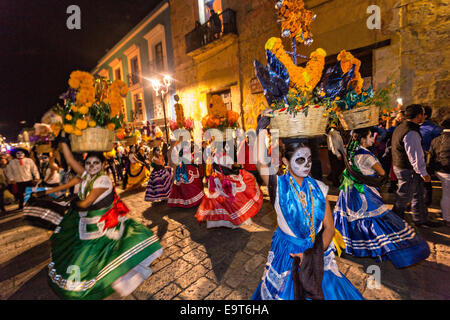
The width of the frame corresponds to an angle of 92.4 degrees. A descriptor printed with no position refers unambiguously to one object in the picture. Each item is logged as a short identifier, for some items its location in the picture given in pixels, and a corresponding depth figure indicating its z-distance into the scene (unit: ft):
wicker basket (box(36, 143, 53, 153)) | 11.04
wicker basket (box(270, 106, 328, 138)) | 6.09
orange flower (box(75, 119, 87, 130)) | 8.44
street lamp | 32.86
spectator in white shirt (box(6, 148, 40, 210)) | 23.16
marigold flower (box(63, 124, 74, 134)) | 8.53
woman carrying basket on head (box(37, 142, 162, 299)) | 8.77
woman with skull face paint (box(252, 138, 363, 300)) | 6.32
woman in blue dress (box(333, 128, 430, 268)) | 9.15
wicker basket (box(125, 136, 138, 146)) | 16.44
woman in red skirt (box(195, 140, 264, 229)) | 14.71
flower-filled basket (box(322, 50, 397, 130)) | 8.91
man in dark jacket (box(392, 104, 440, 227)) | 11.69
